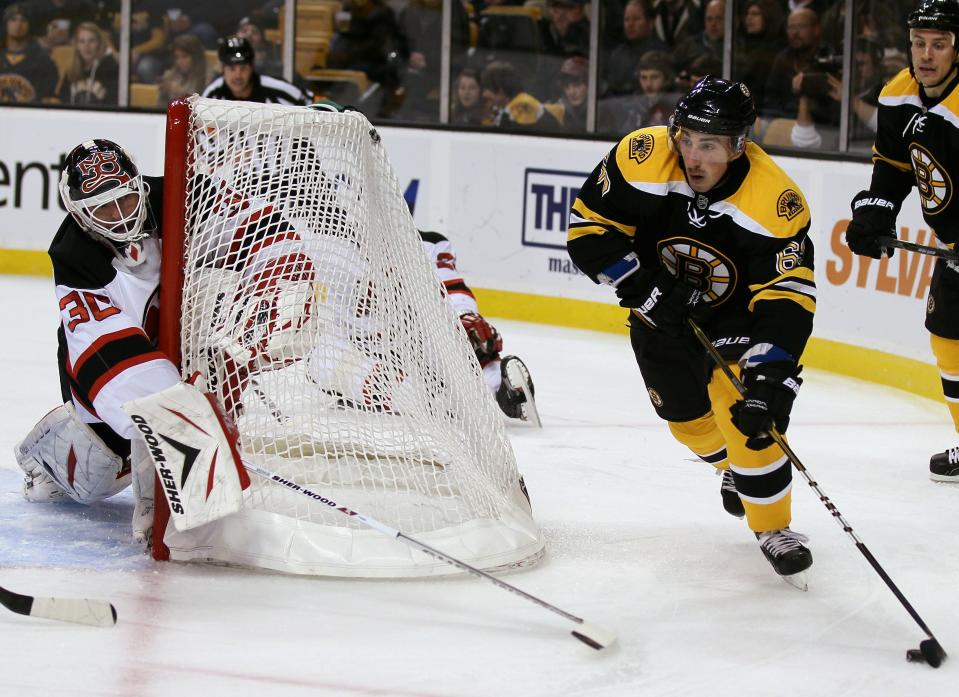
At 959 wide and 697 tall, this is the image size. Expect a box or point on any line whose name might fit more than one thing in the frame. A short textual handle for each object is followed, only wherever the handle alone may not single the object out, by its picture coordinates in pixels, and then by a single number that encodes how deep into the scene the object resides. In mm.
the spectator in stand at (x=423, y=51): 14086
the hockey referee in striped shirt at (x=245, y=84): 12375
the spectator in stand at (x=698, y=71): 12664
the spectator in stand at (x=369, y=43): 14641
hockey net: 5613
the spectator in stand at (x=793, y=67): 12016
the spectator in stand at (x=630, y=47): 13172
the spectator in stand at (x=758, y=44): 12273
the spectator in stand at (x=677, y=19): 12812
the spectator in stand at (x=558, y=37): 13555
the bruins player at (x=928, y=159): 7203
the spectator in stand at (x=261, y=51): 15016
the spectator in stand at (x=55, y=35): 15594
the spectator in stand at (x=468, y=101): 13898
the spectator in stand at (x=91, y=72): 15258
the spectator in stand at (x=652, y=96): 13117
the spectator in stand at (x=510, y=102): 13484
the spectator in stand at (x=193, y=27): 15375
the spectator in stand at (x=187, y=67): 15344
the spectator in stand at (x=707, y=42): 12609
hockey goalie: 5305
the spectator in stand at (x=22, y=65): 15484
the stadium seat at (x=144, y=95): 15180
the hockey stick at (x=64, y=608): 4895
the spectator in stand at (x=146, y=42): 15195
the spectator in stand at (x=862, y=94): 11523
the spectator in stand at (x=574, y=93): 13414
